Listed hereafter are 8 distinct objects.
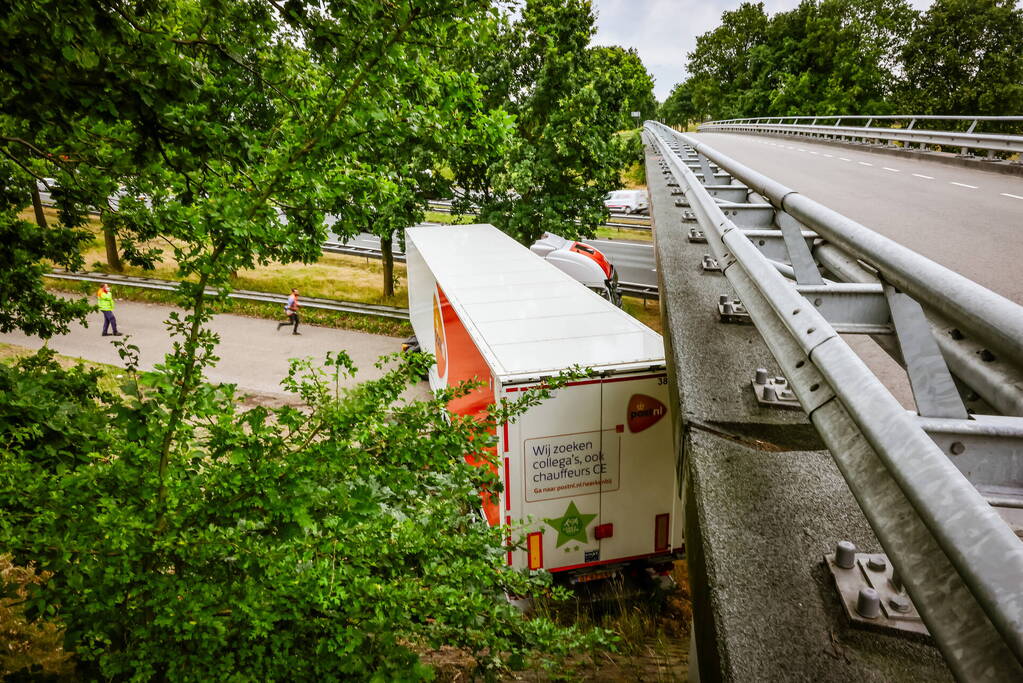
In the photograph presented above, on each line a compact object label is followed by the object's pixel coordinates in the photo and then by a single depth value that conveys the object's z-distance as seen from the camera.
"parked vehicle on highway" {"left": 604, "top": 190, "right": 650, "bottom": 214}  41.54
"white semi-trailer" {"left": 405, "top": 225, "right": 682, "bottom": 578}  6.65
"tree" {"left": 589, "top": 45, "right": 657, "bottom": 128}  21.92
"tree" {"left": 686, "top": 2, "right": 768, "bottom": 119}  75.11
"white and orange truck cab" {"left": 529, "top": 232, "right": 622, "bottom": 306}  19.12
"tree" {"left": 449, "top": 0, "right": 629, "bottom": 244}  20.62
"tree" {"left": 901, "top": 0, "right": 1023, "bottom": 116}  33.72
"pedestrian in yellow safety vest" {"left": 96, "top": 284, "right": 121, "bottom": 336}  18.52
